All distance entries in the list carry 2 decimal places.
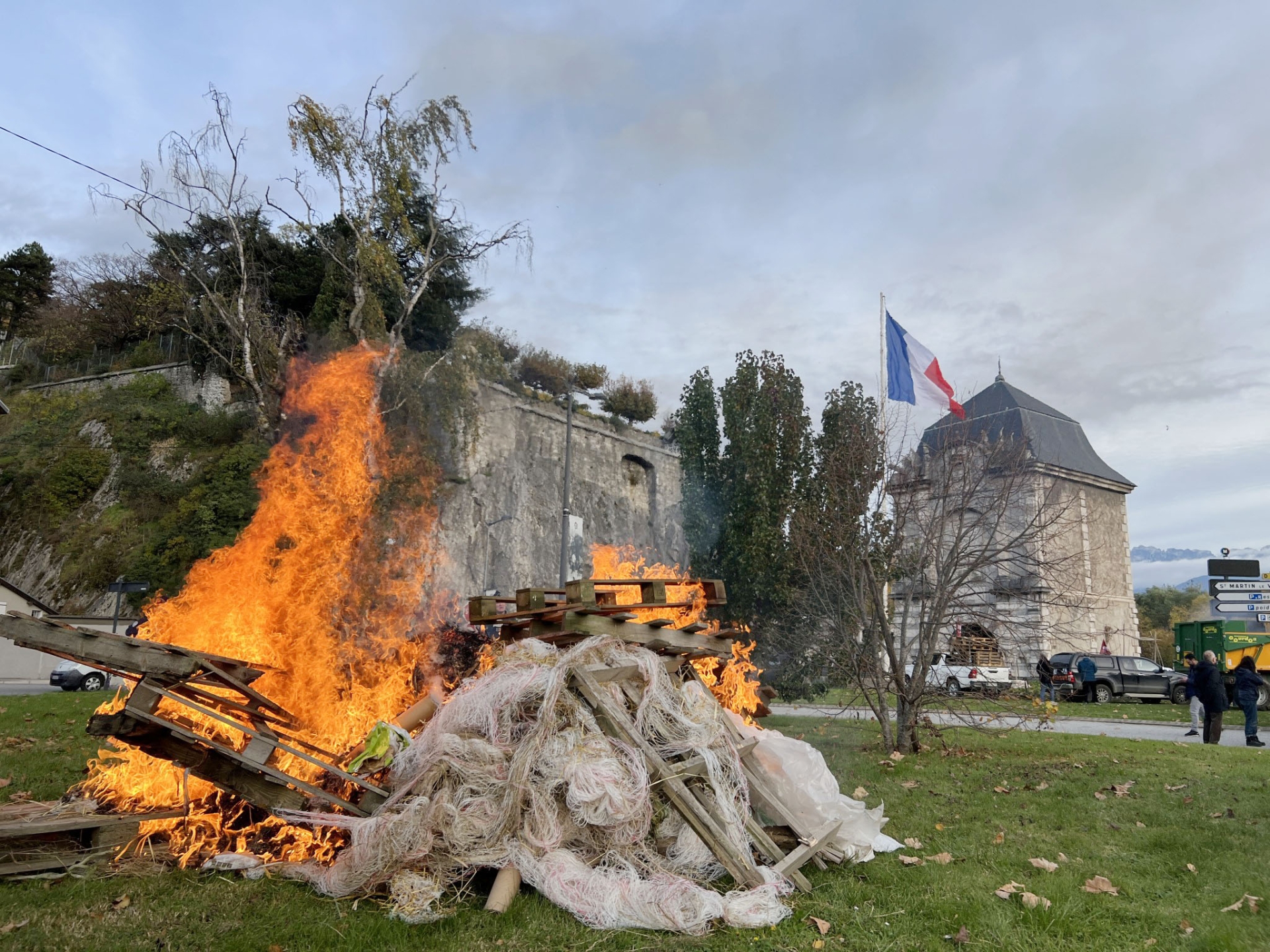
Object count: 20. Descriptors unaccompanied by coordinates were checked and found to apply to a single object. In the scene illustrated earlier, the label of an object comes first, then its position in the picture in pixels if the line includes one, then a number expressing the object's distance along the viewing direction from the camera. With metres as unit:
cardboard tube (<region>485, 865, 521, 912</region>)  4.58
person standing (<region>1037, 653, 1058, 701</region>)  19.89
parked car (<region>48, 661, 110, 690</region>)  20.67
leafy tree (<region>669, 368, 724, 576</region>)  23.61
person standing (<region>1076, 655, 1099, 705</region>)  24.77
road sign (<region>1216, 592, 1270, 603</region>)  20.17
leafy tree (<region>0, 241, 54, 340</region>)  41.34
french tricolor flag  19.52
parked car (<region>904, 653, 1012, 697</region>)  11.85
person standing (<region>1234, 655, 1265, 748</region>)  13.43
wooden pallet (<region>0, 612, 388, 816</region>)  4.73
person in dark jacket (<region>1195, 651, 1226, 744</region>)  13.23
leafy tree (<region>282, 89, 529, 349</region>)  20.97
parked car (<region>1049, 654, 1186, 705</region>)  25.12
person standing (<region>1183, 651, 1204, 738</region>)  14.38
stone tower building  35.88
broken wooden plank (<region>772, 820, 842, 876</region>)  5.20
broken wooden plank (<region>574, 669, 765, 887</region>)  5.09
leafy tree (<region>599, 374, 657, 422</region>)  35.88
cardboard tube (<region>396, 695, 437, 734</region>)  6.46
